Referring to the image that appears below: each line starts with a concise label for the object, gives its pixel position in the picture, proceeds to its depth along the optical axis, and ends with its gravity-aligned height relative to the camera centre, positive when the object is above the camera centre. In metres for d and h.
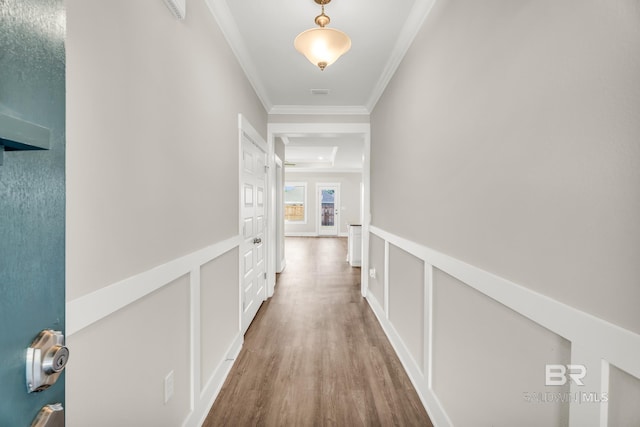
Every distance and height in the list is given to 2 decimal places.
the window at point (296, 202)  11.32 +0.22
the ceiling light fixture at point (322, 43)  1.74 +0.98
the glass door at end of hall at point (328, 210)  11.35 -0.06
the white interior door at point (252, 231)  2.84 -0.24
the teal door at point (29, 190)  0.40 +0.02
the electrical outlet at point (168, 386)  1.35 -0.81
